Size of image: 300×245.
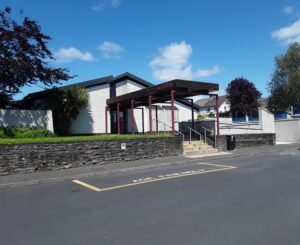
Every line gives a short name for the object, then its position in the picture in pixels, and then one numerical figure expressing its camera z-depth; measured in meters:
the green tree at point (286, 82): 38.47
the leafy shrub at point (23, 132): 14.10
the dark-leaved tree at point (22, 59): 14.96
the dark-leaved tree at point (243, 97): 52.62
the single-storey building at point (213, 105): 80.88
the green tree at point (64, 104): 19.04
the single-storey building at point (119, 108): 20.45
